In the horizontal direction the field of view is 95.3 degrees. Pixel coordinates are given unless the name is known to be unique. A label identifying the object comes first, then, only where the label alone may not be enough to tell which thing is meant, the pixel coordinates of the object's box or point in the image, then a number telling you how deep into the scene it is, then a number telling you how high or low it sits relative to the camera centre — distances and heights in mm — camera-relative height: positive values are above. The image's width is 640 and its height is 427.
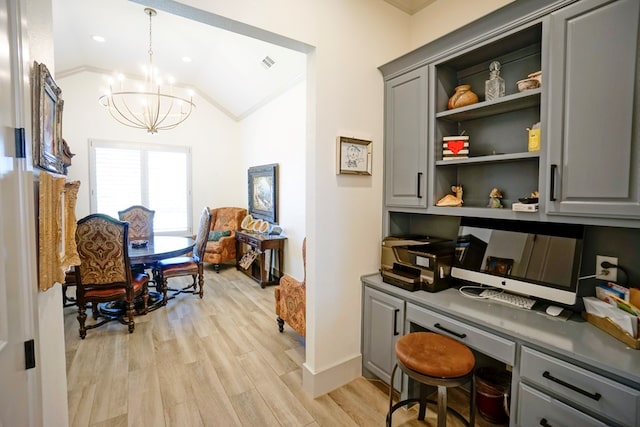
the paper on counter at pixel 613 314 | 1309 -534
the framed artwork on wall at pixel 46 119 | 1037 +331
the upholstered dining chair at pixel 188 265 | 3859 -843
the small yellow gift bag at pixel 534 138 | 1634 +370
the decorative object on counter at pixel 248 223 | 5562 -391
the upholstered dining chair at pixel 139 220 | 4586 -278
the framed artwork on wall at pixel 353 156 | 2170 +363
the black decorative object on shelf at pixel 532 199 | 1696 +25
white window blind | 5336 +430
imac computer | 1632 -338
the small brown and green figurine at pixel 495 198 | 1967 +35
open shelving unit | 1811 +562
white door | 800 -146
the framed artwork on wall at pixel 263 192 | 5000 +208
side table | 4609 -851
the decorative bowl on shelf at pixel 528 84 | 1648 +682
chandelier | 5359 +1839
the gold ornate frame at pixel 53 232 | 1059 -114
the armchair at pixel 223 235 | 5398 -629
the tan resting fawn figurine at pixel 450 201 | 2061 +15
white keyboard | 1765 -607
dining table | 3299 -604
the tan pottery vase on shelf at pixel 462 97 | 1955 +719
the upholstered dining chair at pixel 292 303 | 2650 -967
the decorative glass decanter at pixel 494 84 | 1878 +772
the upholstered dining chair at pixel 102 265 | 2865 -640
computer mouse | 1629 -609
